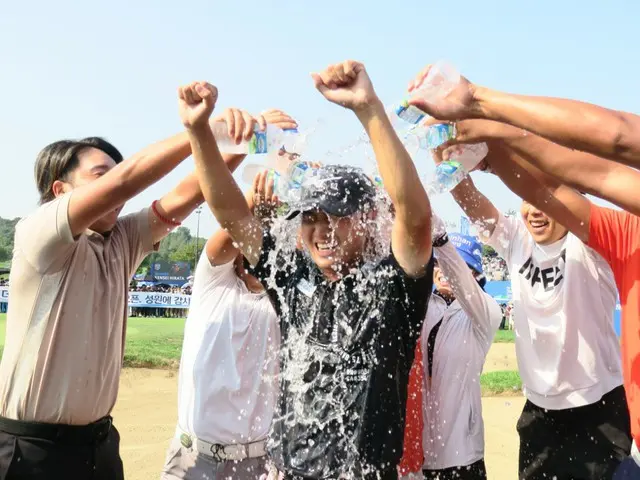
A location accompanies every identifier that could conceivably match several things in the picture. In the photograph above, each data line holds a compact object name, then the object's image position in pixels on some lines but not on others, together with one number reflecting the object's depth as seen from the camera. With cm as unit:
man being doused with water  218
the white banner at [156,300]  2481
